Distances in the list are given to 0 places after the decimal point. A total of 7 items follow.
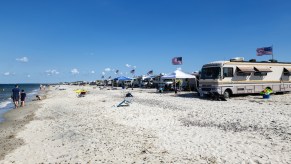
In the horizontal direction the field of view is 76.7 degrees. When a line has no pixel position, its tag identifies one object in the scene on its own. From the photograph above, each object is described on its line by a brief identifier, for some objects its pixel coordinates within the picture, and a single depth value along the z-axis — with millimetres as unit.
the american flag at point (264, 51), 21007
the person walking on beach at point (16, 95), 17058
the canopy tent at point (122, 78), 35514
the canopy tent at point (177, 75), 22459
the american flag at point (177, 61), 25946
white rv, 15190
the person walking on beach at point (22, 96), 19227
